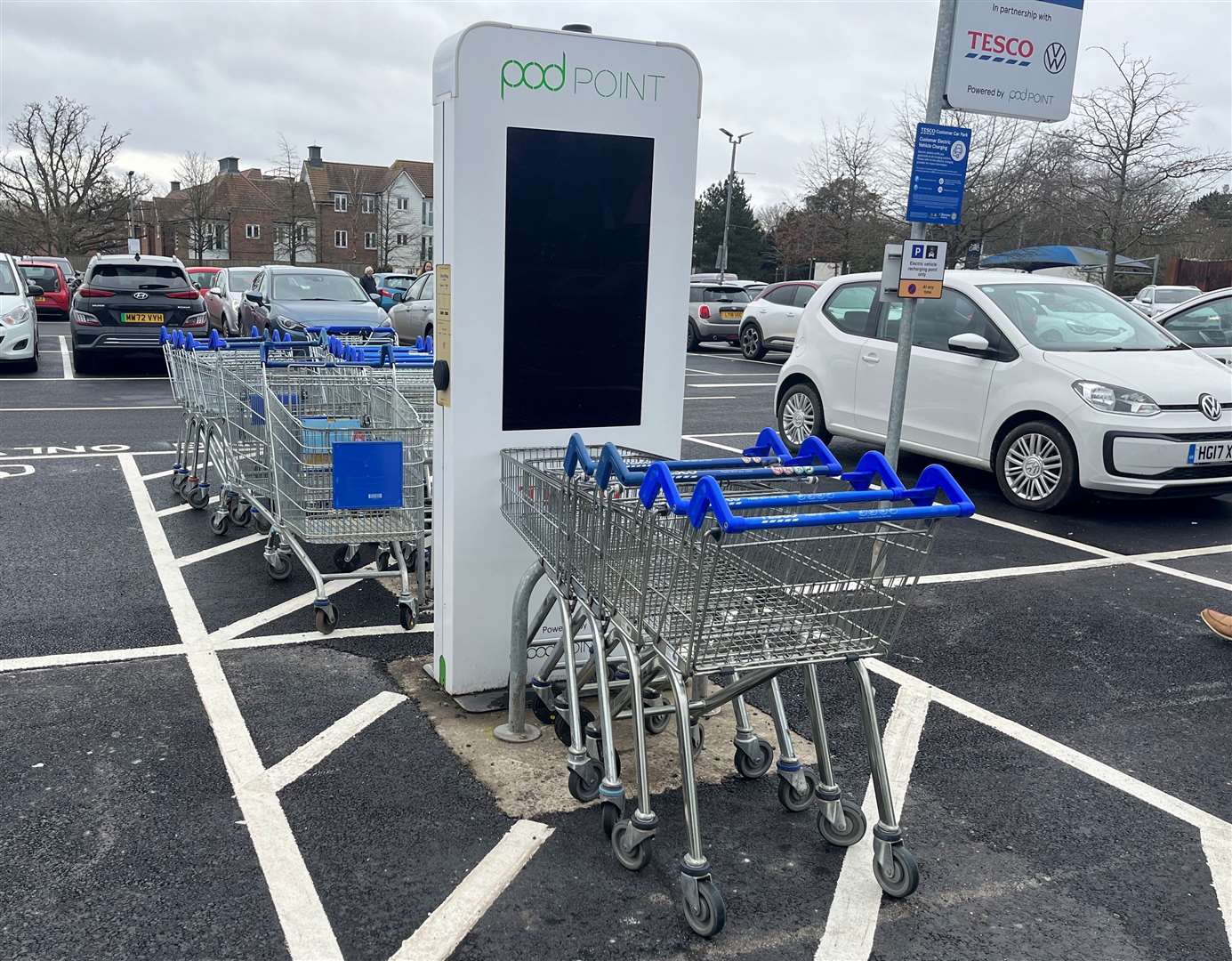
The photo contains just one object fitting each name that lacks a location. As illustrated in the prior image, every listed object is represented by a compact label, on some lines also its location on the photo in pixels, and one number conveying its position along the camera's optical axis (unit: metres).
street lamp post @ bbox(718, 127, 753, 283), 39.78
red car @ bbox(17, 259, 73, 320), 28.47
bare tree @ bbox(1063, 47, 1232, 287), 25.28
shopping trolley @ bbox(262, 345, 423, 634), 5.14
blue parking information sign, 6.04
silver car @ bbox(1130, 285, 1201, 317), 23.66
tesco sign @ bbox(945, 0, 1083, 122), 6.18
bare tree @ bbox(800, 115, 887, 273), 34.78
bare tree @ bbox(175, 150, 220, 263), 59.97
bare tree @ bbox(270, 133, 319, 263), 57.16
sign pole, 6.02
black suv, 15.19
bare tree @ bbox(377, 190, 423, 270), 65.94
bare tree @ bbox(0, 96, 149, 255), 51.19
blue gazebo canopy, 28.96
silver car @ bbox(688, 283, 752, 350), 23.45
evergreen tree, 64.69
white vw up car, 7.46
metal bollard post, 3.85
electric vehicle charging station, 3.86
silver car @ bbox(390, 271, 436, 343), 18.86
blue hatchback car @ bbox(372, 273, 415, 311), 24.11
